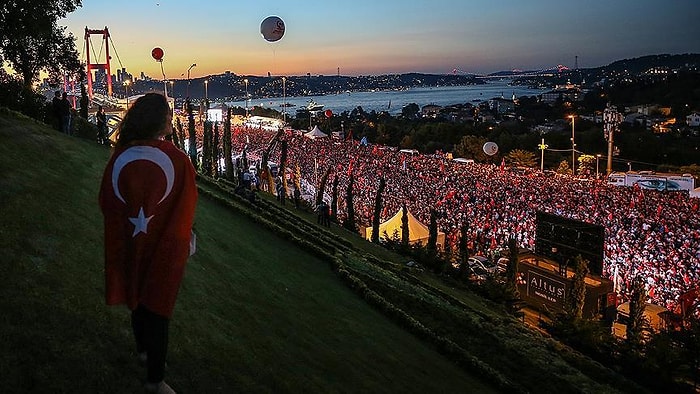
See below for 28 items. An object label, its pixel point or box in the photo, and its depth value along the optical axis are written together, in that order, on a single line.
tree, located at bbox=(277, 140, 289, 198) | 33.25
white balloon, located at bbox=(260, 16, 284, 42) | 24.66
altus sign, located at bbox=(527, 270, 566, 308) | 20.34
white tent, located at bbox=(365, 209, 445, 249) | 29.19
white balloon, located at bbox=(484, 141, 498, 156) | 49.24
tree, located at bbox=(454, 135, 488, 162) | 71.00
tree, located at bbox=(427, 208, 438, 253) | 25.70
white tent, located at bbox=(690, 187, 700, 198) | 36.25
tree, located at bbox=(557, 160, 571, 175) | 56.78
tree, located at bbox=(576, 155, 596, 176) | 57.59
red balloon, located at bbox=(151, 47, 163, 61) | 37.10
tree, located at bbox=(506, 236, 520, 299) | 21.17
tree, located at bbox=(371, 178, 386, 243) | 28.76
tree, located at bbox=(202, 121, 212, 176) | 39.64
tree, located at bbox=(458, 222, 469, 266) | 23.12
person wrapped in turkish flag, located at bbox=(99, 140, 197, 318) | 3.36
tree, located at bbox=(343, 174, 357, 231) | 31.00
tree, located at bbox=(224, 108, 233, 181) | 40.42
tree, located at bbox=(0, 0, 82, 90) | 19.45
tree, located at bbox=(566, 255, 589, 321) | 18.56
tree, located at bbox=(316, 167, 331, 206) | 31.52
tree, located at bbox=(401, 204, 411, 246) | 26.20
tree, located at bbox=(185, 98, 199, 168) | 38.32
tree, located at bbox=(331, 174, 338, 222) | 32.84
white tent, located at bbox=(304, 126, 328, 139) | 65.38
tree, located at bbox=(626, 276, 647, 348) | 16.70
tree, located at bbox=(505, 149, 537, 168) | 63.94
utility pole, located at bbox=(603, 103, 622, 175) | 43.25
